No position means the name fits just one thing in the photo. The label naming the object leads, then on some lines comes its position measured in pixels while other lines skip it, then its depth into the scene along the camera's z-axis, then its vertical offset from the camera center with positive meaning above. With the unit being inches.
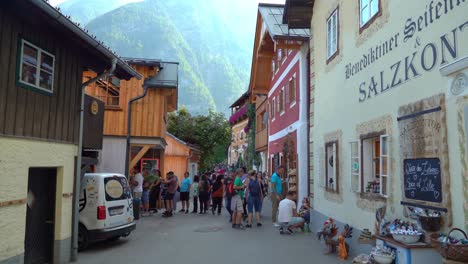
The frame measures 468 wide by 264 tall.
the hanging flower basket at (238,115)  1578.0 +218.6
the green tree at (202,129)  1334.9 +128.2
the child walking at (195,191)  661.9 -35.0
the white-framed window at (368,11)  315.3 +127.0
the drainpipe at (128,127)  675.4 +66.0
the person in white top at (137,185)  586.2 -23.5
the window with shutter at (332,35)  405.1 +137.3
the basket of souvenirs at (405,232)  226.7 -32.6
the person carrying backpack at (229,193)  555.0 -31.7
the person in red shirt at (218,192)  623.5 -34.1
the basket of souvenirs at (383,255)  241.1 -48.4
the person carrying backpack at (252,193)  508.1 -27.7
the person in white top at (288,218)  460.4 -52.2
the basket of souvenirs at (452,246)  174.1 -31.4
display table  221.3 -43.0
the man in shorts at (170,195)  614.1 -38.6
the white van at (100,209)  355.6 -35.8
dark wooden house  243.4 +29.4
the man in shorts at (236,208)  501.4 -46.7
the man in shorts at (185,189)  662.3 -31.7
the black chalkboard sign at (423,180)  225.6 -3.6
